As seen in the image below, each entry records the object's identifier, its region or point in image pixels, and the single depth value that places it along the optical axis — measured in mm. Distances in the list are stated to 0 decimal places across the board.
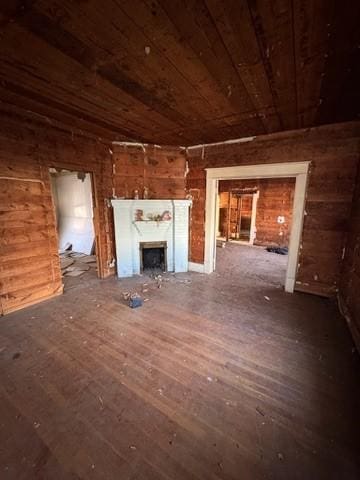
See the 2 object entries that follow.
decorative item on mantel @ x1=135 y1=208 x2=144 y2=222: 3820
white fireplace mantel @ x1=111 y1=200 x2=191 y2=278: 3754
